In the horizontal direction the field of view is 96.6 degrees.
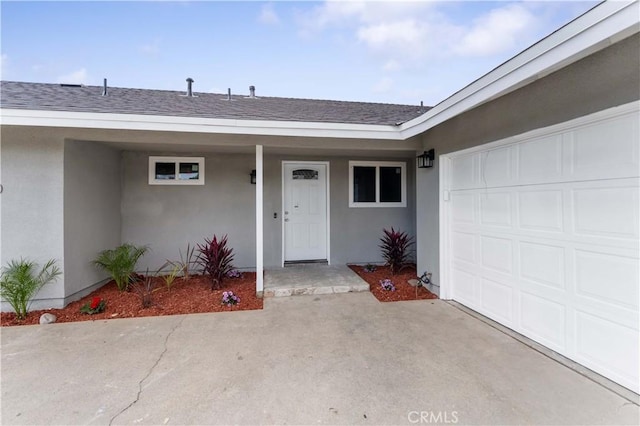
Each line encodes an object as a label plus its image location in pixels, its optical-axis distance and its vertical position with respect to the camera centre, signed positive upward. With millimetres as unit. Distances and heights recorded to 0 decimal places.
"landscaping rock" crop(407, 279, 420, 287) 4911 -1195
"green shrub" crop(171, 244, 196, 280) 5712 -891
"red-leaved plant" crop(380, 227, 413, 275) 5680 -713
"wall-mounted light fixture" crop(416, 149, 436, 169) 4527 +903
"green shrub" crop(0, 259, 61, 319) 3592 -830
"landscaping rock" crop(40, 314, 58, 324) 3551 -1280
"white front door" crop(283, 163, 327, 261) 6227 +89
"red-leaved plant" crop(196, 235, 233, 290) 4742 -776
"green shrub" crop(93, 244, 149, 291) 4578 -772
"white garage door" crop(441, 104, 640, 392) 2182 -227
